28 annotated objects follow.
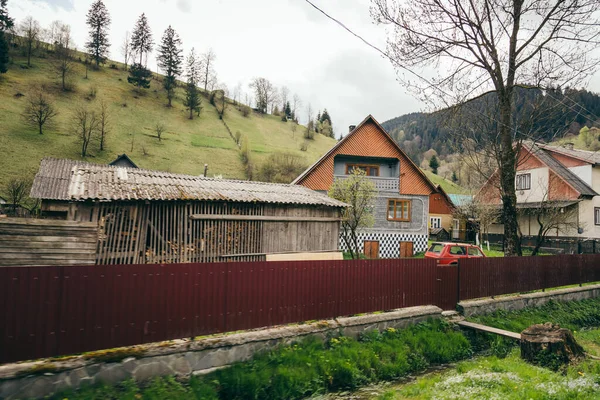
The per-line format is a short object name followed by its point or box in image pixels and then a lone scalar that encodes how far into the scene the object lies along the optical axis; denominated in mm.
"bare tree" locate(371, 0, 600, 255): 13078
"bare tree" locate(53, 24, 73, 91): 65188
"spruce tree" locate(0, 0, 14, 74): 58528
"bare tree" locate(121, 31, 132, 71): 89375
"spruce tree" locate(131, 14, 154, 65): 89375
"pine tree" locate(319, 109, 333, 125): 113188
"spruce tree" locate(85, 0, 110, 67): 81375
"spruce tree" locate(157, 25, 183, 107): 83375
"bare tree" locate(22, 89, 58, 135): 49062
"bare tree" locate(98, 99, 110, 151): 49812
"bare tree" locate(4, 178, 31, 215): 28791
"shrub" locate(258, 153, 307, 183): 49812
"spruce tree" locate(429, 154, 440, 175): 90688
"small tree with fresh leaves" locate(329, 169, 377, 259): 20359
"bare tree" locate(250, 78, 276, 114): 97438
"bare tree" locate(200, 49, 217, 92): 91062
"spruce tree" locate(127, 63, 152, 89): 76750
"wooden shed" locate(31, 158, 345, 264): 10648
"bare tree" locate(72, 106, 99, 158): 47041
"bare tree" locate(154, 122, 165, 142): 59041
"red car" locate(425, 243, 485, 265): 15509
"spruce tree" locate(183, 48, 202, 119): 73875
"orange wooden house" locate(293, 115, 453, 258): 24609
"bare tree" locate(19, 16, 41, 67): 71462
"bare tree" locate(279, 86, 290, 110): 106875
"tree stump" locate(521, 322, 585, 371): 7156
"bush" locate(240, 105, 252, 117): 88062
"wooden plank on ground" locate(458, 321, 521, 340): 8688
